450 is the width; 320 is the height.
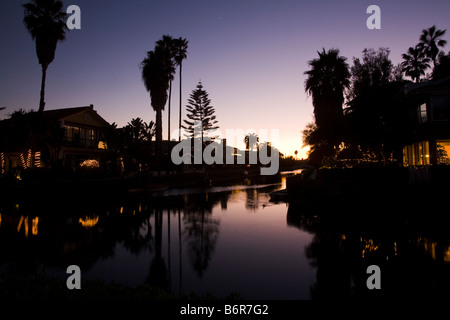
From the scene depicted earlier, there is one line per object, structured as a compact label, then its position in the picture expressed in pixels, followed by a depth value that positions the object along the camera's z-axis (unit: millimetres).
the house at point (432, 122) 20141
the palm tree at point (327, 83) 29153
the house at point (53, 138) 26062
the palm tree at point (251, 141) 103000
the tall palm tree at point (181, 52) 41828
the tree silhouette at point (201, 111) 55781
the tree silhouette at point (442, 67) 37125
